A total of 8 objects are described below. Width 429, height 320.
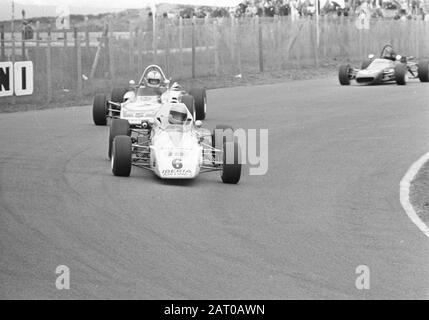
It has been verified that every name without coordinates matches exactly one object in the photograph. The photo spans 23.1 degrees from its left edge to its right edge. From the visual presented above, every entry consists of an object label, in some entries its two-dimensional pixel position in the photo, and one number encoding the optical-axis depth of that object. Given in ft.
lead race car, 46.47
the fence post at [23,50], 84.99
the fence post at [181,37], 108.68
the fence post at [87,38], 94.27
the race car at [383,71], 102.99
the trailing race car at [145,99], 62.13
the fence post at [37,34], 88.40
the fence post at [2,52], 82.94
